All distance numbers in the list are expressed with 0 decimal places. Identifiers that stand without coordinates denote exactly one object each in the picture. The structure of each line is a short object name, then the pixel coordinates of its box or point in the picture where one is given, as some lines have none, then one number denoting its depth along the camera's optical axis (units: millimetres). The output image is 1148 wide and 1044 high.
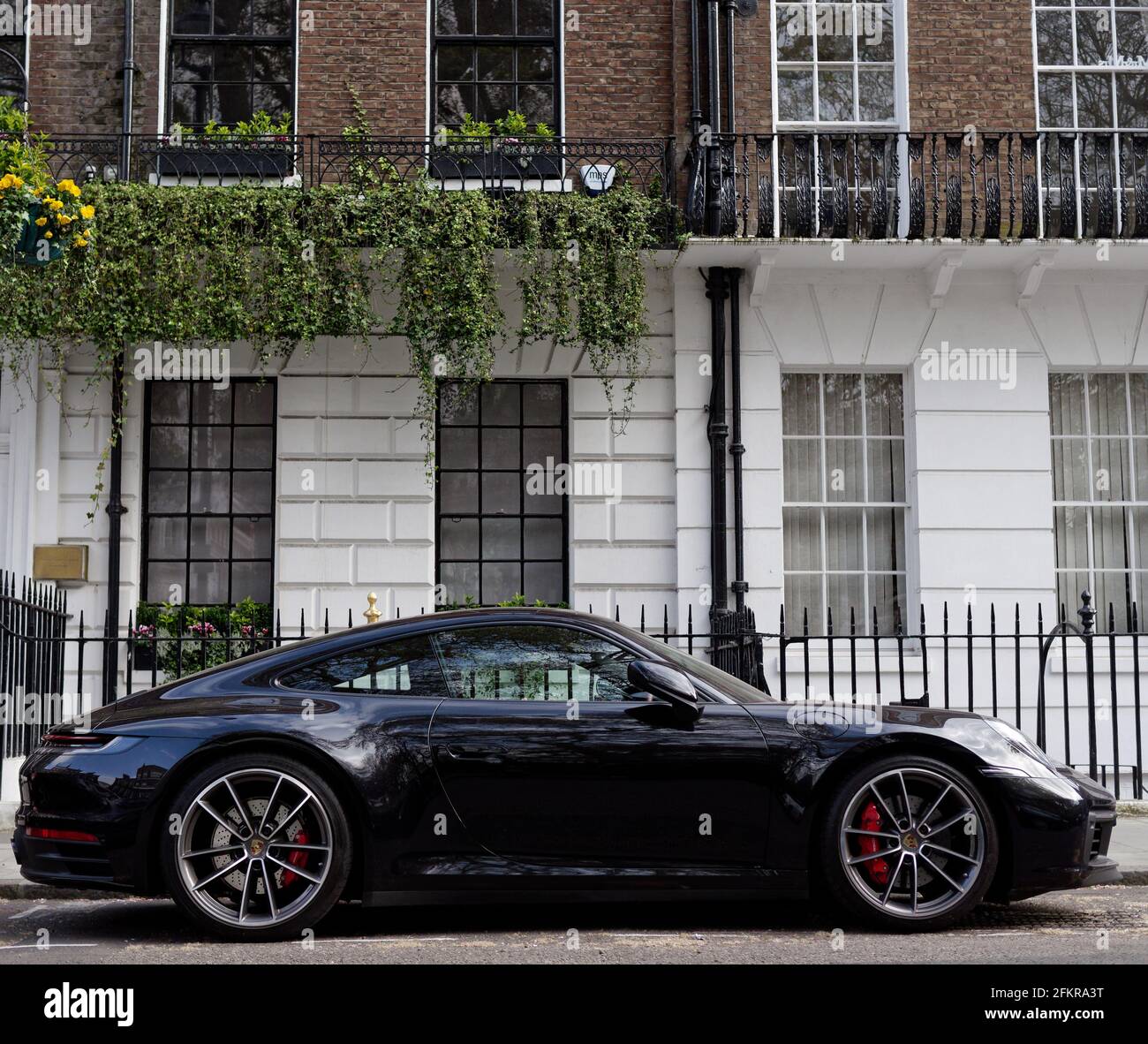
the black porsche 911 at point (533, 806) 6059
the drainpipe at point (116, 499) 13086
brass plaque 13188
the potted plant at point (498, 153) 13578
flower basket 10430
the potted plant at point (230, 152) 13586
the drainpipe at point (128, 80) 13406
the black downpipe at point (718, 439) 13359
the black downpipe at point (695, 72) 13680
